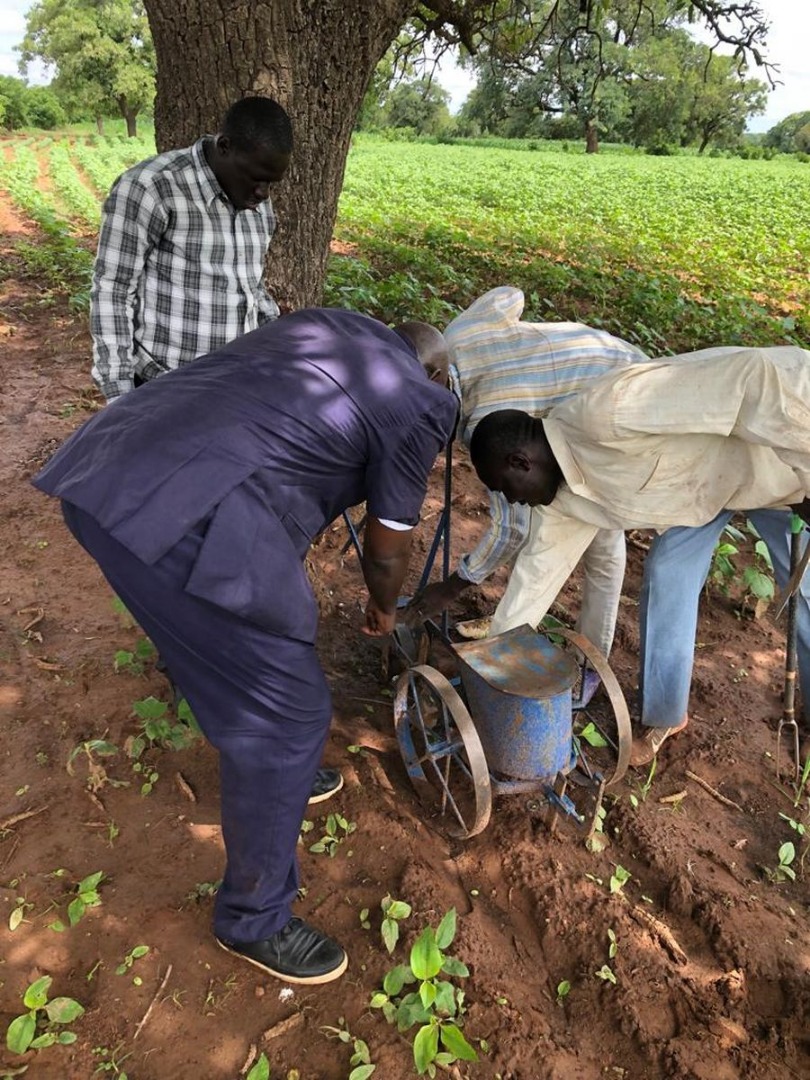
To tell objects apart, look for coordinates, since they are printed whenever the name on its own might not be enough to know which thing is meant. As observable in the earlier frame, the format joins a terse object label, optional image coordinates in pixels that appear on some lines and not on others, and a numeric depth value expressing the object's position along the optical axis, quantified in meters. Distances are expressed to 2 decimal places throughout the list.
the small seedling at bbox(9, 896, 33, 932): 2.25
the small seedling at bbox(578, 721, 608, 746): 3.03
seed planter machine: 2.51
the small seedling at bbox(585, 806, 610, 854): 2.75
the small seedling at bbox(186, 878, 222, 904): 2.39
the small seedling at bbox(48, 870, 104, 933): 2.26
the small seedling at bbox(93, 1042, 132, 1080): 1.95
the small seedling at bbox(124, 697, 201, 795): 2.83
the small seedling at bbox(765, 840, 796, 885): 2.70
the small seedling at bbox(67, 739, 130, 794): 2.71
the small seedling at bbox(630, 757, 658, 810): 2.95
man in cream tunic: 2.19
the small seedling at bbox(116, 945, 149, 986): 2.17
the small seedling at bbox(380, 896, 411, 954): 2.29
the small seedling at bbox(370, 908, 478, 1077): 1.98
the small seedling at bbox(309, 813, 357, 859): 2.61
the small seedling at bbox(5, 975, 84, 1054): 1.93
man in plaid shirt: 2.58
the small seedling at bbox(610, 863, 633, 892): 2.60
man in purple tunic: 1.63
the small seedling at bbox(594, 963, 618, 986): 2.30
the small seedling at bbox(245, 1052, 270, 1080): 1.92
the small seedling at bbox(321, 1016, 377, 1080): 1.97
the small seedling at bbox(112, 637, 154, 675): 3.22
